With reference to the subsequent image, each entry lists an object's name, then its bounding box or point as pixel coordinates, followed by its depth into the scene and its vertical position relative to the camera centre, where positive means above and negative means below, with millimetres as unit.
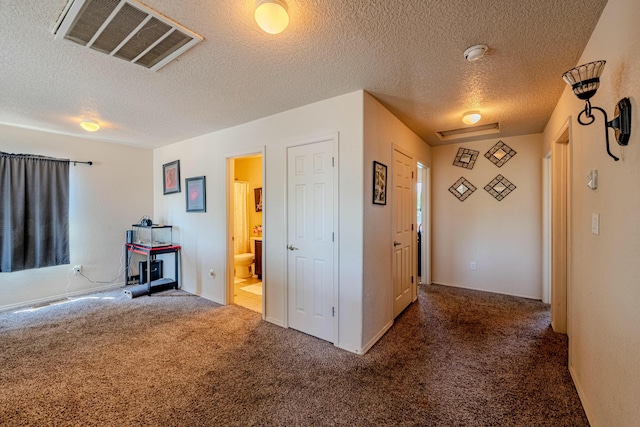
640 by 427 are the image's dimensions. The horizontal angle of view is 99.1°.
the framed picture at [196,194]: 3848 +255
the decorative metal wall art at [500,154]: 3986 +827
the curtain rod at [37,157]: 3398 +735
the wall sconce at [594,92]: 1206 +605
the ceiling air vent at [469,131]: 3558 +1069
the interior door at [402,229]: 3098 -240
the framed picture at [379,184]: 2553 +257
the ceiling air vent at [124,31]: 1431 +1068
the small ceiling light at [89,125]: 3203 +1027
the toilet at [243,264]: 4824 -964
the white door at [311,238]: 2607 -275
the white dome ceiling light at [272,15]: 1319 +968
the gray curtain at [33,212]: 3402 +6
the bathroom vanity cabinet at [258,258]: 4848 -848
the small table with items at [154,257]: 3954 -722
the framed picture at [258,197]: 5332 +270
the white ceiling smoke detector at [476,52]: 1732 +1025
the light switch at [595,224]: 1551 -88
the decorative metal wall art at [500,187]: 4012 +329
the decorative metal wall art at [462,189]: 4297 +334
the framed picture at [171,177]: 4281 +557
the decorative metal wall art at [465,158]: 4238 +812
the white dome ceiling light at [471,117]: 2881 +985
